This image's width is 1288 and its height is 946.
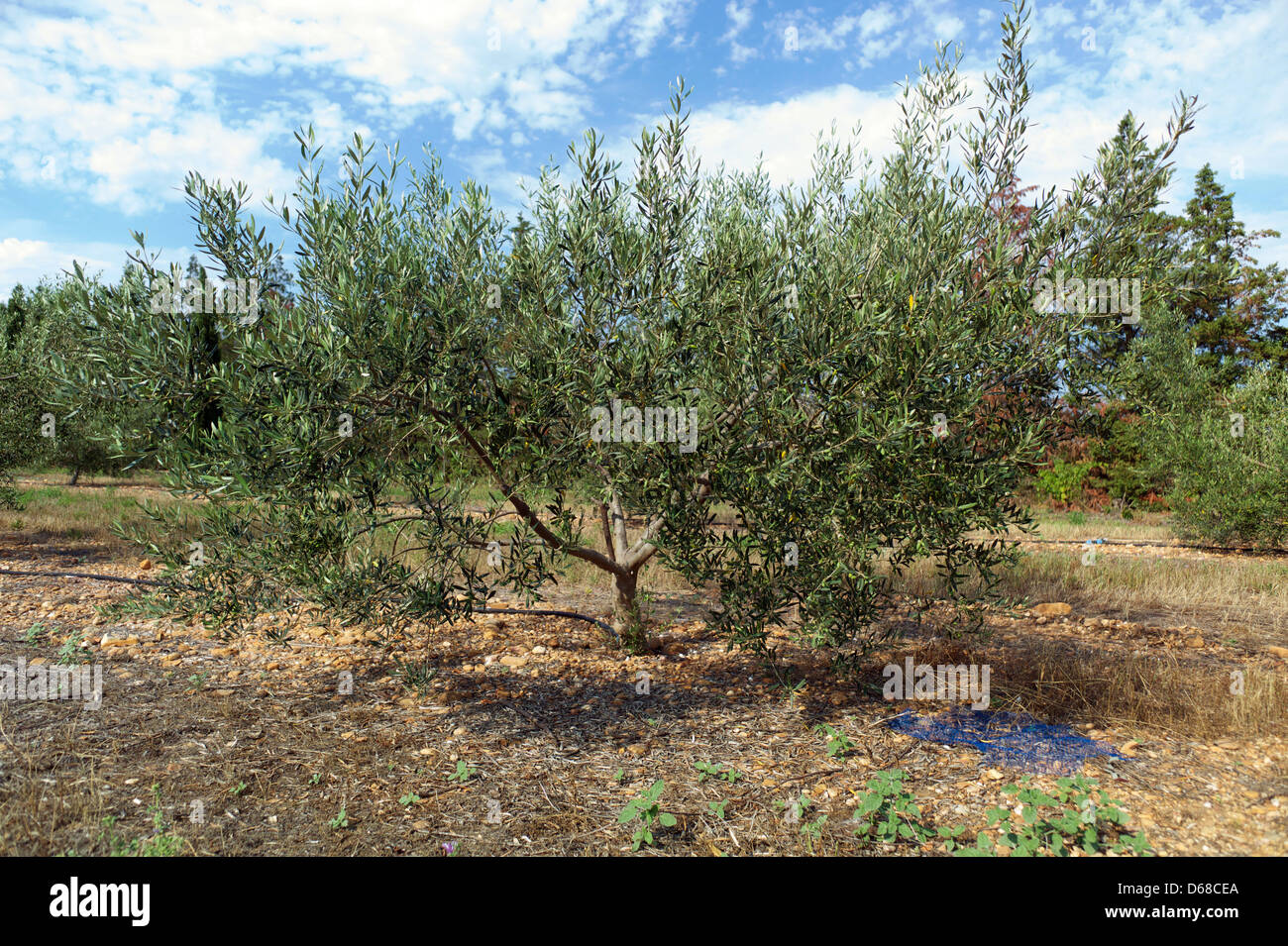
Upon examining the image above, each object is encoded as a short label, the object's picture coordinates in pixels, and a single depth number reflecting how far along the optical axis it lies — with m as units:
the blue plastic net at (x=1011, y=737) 6.38
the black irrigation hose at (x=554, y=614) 9.76
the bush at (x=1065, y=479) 30.16
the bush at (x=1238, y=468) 17.91
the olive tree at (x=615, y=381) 5.38
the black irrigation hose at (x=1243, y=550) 18.98
